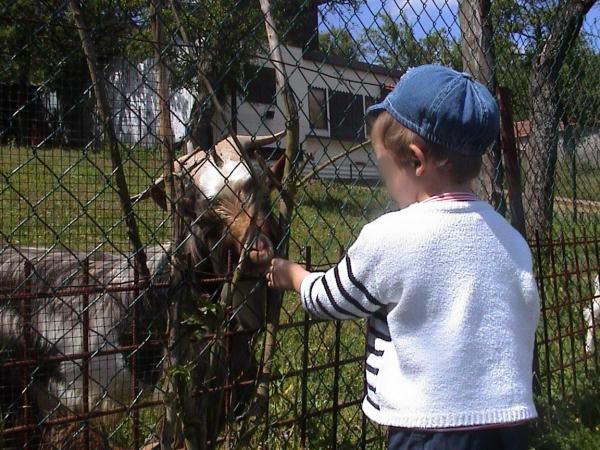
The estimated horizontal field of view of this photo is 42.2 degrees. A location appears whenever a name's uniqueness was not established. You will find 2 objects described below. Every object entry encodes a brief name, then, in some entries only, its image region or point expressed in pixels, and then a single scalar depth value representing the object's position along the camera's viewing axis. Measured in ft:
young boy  6.98
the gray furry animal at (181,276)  8.93
